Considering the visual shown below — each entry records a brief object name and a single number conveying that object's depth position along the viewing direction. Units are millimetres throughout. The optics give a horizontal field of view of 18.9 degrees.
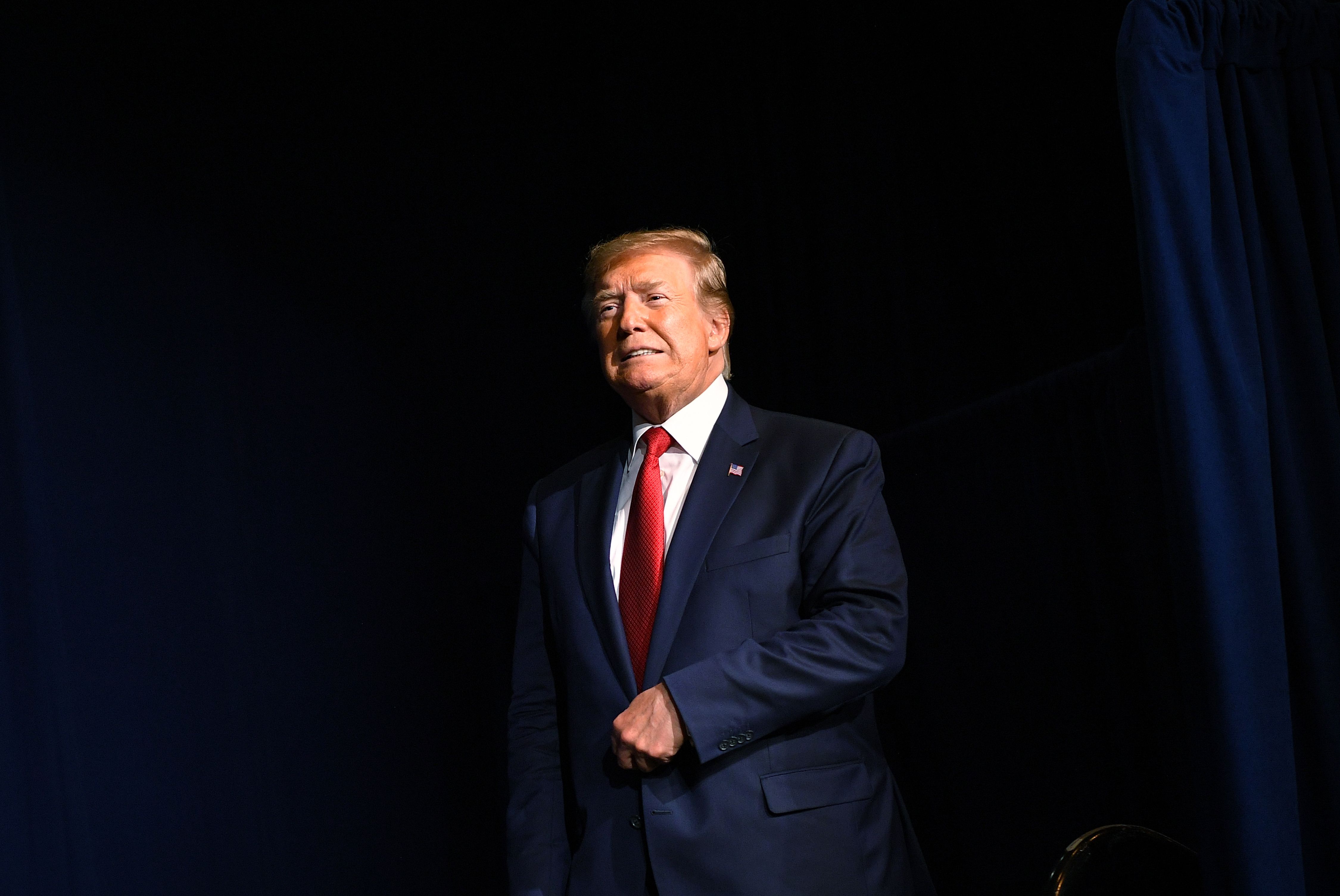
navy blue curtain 5342
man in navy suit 5465
